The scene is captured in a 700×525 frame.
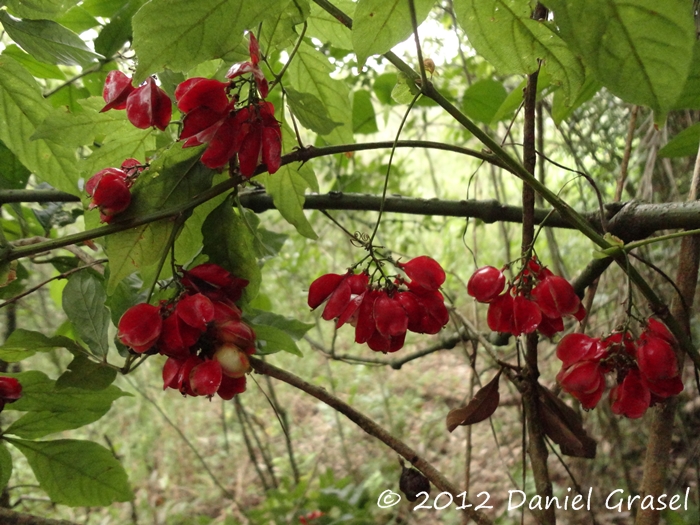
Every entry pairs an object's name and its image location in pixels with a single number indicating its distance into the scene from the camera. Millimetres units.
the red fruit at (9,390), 566
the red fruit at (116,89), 508
